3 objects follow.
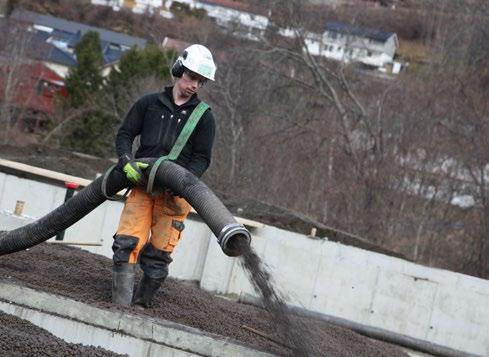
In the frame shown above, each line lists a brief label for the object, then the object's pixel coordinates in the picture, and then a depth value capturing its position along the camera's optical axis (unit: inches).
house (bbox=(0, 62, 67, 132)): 1919.3
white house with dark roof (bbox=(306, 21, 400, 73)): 1547.7
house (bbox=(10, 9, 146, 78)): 2776.1
